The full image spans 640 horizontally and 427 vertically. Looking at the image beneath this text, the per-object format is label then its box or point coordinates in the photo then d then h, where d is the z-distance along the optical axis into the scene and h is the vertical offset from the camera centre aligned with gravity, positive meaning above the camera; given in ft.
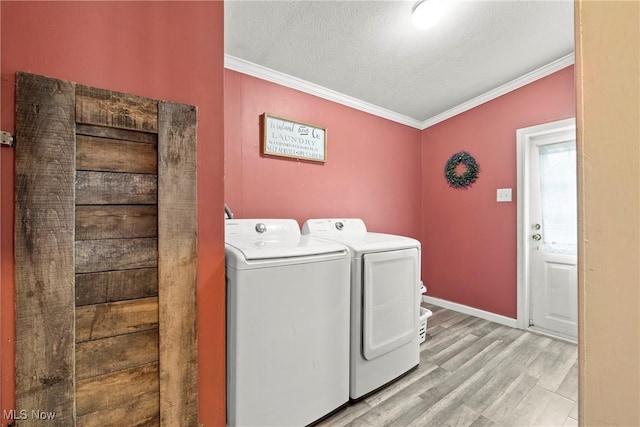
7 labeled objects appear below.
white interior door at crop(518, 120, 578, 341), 7.91 -0.49
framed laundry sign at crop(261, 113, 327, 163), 7.23 +2.06
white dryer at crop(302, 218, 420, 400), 5.29 -1.95
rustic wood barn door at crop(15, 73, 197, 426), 2.77 -0.48
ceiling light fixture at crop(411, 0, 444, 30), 5.28 +3.88
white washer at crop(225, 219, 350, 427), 4.07 -1.87
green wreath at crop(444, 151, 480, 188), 9.64 +1.51
